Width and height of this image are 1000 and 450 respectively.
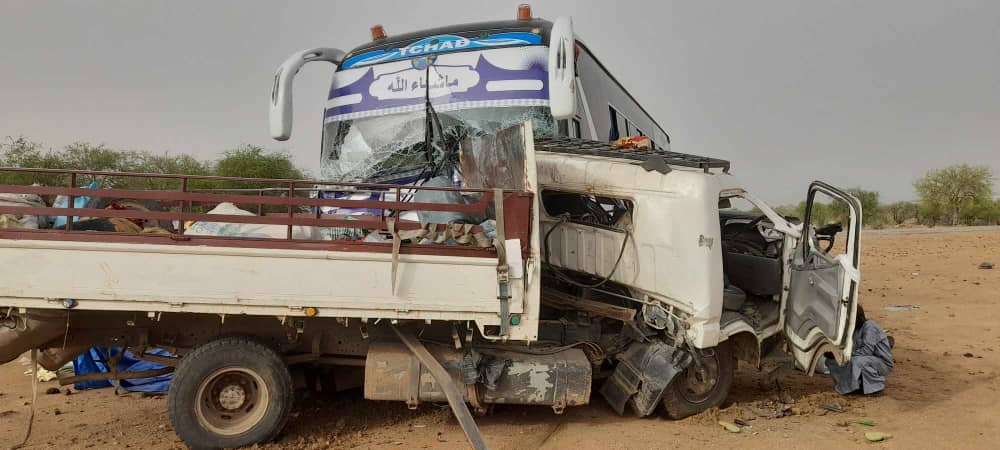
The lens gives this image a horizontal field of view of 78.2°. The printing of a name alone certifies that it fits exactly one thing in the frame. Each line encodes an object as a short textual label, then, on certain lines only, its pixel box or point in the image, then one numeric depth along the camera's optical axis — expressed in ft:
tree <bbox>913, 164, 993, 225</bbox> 122.62
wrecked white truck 12.04
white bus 18.35
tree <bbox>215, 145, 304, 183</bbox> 73.31
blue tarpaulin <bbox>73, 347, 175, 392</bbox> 17.17
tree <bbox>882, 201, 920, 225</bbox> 131.85
